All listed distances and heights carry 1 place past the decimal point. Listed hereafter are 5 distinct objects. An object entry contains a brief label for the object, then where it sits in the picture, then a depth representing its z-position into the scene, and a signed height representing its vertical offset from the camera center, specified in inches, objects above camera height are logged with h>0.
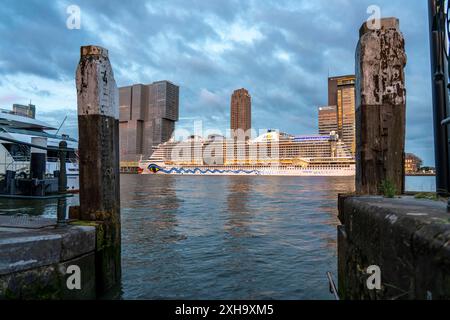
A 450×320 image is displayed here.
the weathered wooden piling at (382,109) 193.2 +38.3
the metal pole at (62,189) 176.4 -8.0
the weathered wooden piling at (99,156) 215.0 +12.3
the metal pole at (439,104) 194.7 +42.0
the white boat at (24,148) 1195.3 +104.0
